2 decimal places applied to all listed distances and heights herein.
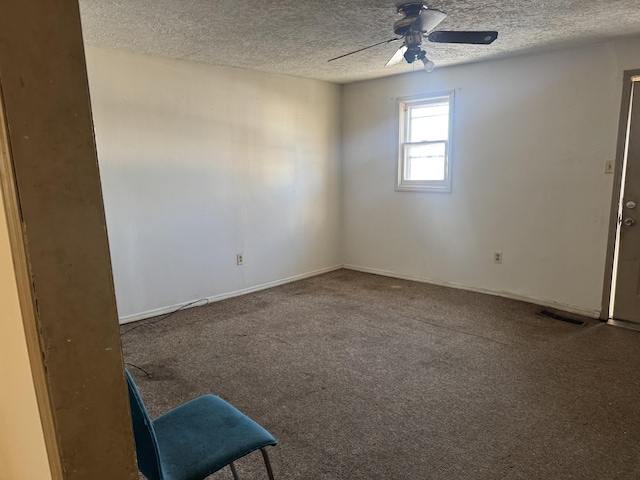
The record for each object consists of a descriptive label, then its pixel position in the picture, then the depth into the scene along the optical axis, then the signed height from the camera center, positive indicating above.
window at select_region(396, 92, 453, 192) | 4.66 +0.26
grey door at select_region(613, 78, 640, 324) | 3.45 -0.60
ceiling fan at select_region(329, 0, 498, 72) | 2.53 +0.87
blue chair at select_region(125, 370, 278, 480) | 1.16 -0.89
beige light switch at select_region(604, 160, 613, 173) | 3.57 -0.03
